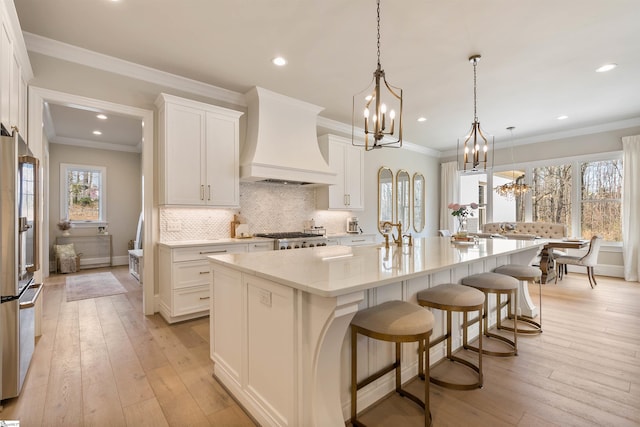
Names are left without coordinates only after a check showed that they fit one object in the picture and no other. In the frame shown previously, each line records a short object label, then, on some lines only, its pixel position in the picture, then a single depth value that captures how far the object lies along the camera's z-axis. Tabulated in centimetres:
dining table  481
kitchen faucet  252
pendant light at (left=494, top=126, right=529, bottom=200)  603
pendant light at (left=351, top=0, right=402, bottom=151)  207
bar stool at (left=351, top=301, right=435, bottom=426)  152
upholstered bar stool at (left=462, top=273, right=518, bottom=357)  241
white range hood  399
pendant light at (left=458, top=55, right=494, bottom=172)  324
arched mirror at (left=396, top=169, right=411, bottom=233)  675
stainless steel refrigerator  184
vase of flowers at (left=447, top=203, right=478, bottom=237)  318
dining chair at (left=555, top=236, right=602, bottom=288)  490
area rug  446
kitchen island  141
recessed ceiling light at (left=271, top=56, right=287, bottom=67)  328
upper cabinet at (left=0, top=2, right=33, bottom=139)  199
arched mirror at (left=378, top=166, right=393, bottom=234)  632
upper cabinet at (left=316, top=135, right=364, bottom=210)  505
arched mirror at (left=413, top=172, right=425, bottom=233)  720
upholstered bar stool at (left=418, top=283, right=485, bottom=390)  196
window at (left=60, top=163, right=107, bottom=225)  654
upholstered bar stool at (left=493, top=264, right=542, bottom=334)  287
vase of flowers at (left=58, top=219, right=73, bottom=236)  630
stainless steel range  395
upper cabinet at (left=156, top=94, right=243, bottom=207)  344
